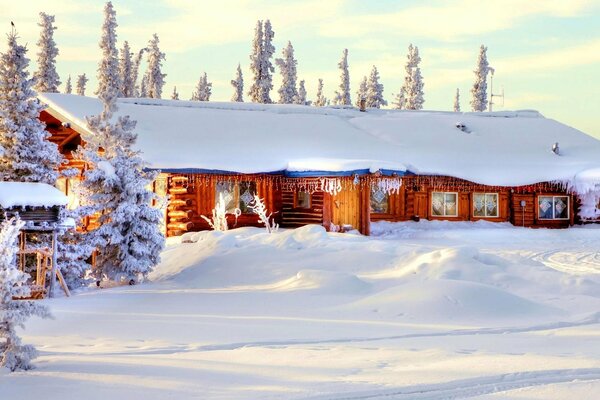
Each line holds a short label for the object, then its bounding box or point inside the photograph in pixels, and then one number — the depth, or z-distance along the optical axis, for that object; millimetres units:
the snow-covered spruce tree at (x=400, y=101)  86625
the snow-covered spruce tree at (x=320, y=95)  110262
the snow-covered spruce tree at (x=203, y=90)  89188
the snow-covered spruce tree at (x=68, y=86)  113812
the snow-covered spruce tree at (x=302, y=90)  101562
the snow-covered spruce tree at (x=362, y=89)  82688
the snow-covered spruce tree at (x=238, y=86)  81125
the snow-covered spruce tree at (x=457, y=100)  122812
